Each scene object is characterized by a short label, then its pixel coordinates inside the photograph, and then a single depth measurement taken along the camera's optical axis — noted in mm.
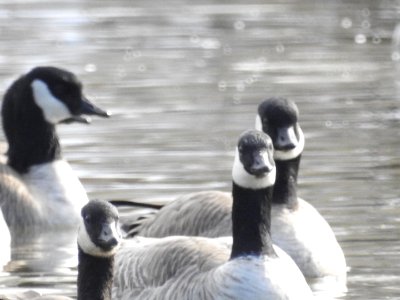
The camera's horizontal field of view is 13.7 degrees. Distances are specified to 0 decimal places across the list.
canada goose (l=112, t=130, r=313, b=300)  10609
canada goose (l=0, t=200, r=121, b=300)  10047
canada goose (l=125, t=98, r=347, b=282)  12617
